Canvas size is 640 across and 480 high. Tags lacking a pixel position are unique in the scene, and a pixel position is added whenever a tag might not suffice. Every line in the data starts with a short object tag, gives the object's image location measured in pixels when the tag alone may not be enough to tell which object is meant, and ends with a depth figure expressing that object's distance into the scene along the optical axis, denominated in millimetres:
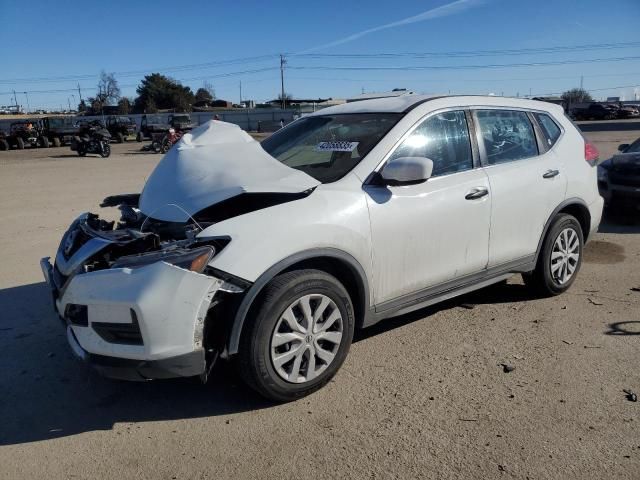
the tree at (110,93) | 98250
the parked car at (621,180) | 7777
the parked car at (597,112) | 54875
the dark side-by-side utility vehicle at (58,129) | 33938
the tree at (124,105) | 88500
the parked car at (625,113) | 55000
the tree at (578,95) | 100431
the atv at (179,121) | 34331
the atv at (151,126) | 35750
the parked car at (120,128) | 39094
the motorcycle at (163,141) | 25344
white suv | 2783
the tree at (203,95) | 104250
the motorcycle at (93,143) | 25217
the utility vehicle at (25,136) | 33094
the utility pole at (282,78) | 76562
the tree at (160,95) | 88750
